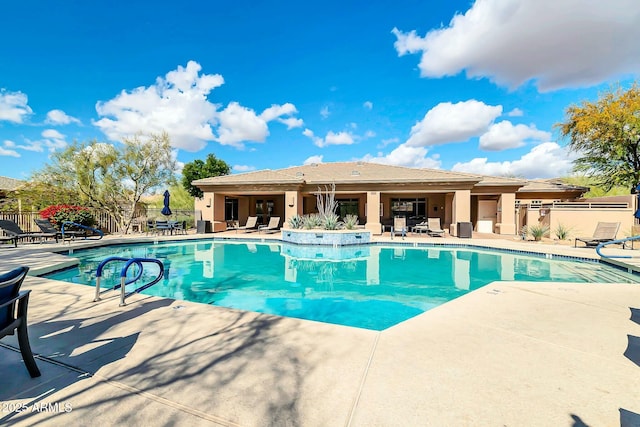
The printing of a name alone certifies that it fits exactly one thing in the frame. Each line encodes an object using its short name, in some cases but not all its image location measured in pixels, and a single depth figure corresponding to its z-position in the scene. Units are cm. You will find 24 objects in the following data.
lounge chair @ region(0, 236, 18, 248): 975
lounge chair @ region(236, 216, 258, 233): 1831
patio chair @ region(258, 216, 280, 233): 1778
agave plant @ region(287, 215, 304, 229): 1430
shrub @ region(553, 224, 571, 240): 1378
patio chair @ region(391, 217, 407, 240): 1552
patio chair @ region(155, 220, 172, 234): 1463
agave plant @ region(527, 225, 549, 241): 1337
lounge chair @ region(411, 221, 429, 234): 1625
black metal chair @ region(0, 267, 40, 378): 193
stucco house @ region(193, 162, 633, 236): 1582
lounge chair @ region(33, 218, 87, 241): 1116
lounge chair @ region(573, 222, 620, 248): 1109
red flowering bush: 1285
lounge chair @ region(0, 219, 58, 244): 995
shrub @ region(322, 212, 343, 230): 1313
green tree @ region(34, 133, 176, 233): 1588
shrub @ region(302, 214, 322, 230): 1350
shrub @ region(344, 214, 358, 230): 1358
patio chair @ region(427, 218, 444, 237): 1554
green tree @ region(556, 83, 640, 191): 1595
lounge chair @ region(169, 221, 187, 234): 1544
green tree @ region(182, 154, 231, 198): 3050
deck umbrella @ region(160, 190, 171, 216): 1593
